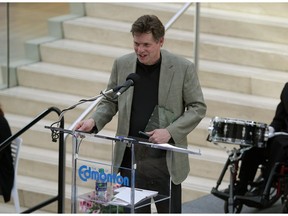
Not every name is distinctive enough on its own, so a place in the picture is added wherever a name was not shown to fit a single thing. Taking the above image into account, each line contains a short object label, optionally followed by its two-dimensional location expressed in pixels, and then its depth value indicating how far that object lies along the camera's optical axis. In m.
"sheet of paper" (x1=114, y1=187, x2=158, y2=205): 7.62
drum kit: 10.50
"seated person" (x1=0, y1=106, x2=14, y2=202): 11.78
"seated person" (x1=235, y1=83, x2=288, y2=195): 10.78
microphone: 7.64
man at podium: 7.93
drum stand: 10.72
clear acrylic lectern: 7.62
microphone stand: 7.60
